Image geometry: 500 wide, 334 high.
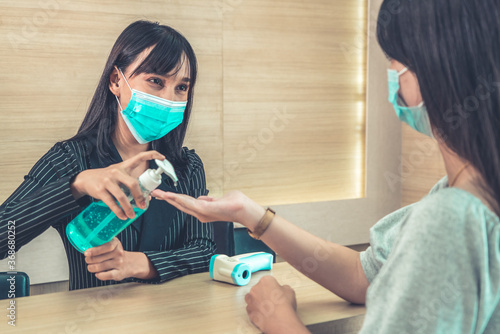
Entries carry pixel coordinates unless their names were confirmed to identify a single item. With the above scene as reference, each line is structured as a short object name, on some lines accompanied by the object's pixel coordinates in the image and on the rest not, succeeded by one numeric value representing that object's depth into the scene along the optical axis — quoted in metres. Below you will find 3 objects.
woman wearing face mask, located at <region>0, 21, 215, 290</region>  1.59
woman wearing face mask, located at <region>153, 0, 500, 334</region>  0.76
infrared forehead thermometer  1.43
